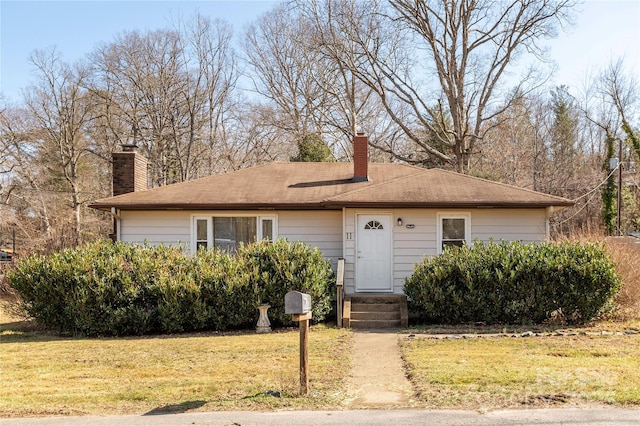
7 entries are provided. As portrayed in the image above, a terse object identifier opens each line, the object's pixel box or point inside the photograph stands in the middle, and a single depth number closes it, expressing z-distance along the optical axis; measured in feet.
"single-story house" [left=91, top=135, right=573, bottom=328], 46.03
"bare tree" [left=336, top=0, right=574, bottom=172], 91.81
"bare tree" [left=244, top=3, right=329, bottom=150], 106.83
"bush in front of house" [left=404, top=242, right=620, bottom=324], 38.32
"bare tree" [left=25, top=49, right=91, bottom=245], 104.63
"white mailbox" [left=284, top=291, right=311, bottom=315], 22.09
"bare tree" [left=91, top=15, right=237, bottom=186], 107.65
